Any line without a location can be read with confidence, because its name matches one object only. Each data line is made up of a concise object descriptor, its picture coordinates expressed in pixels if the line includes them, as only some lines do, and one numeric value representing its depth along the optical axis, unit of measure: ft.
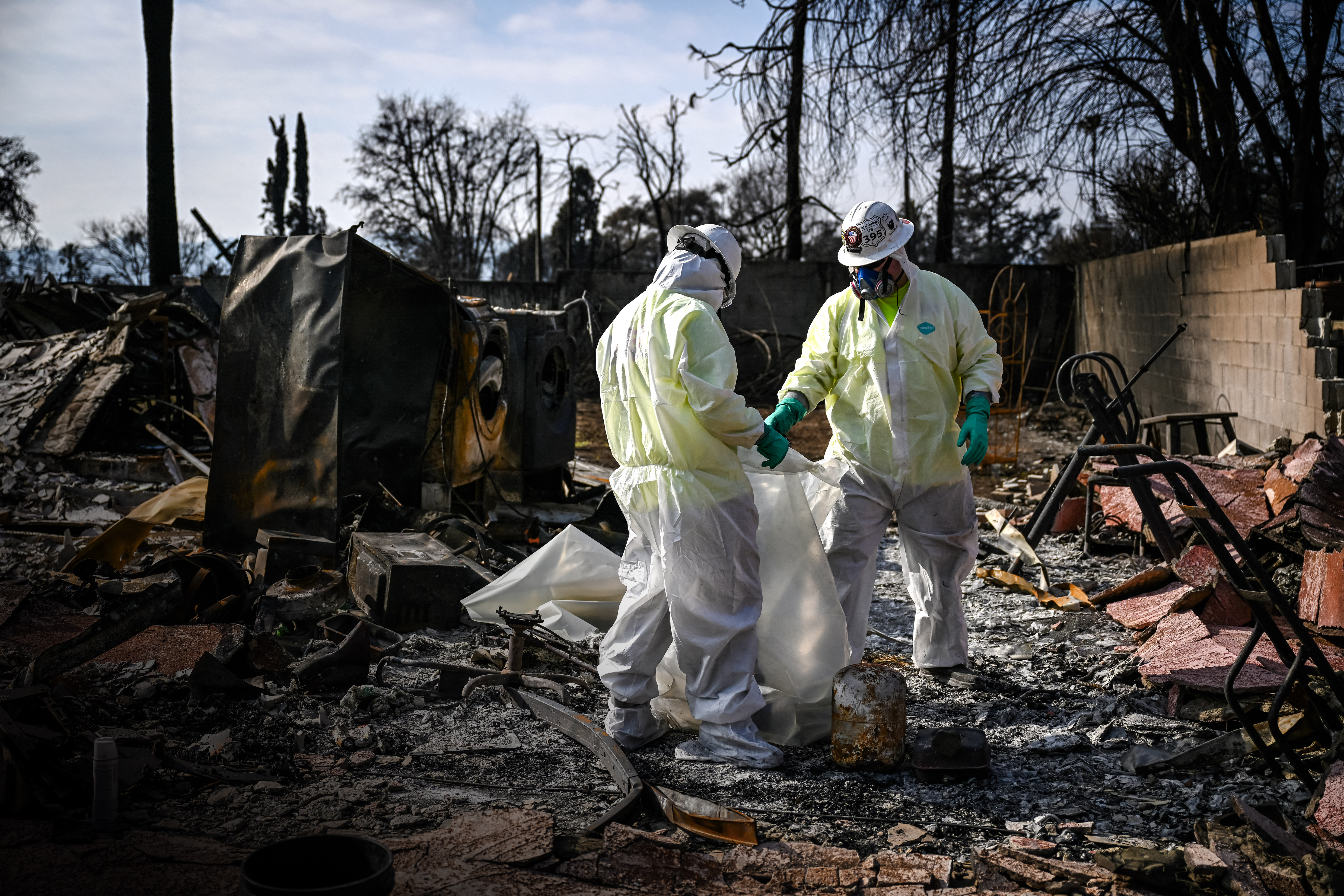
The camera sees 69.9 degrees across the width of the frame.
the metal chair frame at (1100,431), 17.02
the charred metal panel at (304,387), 18.22
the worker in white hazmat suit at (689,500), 10.19
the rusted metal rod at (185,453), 25.46
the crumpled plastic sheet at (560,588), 15.20
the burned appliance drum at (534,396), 23.39
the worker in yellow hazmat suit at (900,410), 12.53
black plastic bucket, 6.72
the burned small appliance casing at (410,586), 15.03
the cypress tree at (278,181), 119.65
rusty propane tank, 10.28
